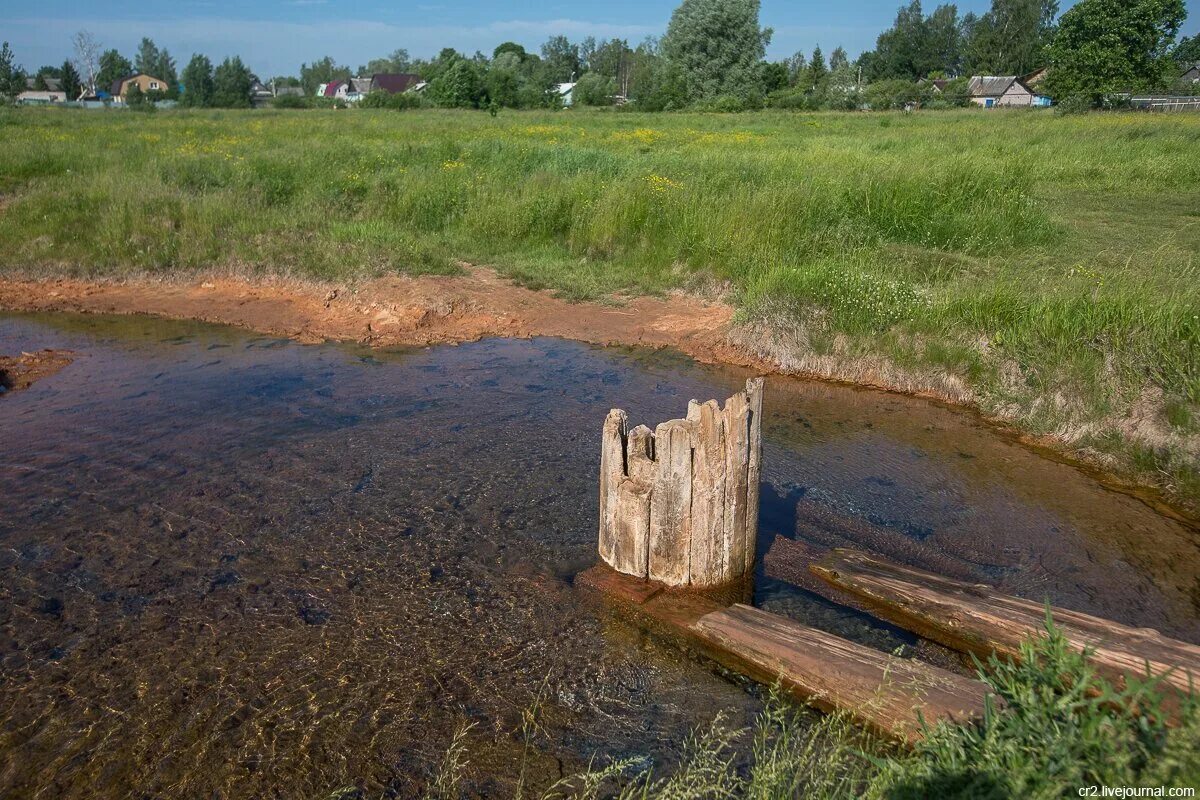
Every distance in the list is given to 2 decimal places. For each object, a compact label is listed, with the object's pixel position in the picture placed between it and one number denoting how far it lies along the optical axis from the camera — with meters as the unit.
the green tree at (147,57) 108.28
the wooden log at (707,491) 3.96
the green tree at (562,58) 91.07
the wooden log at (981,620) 3.19
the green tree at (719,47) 50.28
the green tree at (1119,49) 40.50
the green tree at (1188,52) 64.75
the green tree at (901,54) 73.75
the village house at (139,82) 87.02
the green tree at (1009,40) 71.81
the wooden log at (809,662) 3.12
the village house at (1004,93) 57.91
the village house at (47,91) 79.44
